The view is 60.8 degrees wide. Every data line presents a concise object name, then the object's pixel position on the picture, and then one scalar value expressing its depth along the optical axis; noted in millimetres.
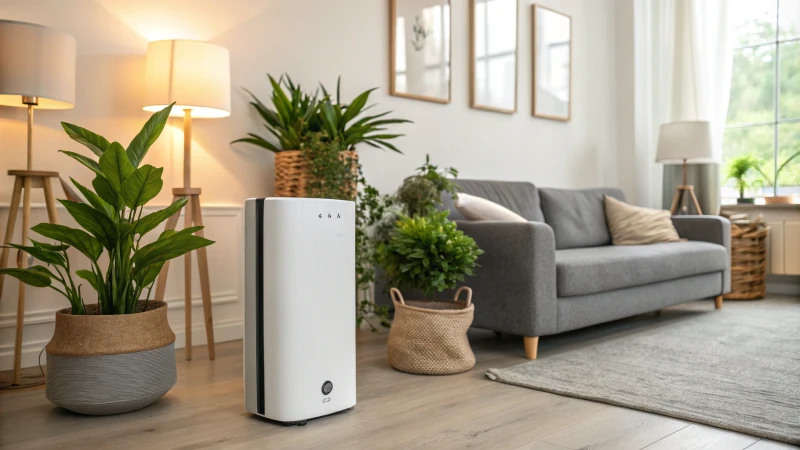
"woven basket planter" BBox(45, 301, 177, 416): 1971
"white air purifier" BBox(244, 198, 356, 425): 1930
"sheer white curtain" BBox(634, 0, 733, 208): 5246
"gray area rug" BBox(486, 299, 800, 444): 2020
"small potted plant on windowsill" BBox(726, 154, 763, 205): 5215
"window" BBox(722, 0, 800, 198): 5133
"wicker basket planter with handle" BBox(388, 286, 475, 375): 2543
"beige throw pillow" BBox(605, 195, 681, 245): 4168
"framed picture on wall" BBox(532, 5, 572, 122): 4809
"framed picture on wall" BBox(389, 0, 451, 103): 3855
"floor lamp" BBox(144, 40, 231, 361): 2695
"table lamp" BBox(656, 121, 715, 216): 4797
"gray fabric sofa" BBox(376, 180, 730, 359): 2801
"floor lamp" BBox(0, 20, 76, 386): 2281
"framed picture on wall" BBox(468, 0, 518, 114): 4316
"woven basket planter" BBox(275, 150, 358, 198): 2965
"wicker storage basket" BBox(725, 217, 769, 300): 4734
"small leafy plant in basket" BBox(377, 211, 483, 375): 2547
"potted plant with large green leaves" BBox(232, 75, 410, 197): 2980
